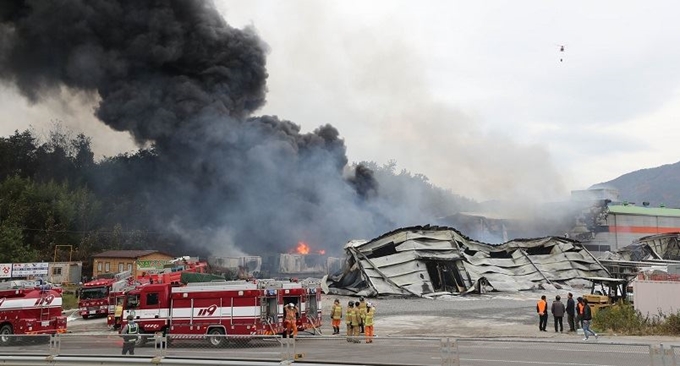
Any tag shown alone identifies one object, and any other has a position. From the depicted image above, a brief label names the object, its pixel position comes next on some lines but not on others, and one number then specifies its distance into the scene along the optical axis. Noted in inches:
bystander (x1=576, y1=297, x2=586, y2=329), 729.0
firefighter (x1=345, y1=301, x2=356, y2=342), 745.6
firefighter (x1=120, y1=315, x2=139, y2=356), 443.2
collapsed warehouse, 1443.2
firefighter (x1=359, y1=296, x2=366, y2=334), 740.0
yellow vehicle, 938.7
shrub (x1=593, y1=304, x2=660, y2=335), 750.5
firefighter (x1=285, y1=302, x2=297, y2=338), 683.3
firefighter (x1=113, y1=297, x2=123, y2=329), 938.0
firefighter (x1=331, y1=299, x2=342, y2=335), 810.8
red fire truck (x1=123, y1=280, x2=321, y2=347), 718.5
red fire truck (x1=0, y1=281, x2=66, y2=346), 833.5
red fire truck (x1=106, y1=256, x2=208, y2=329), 947.9
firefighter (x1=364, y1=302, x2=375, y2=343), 713.0
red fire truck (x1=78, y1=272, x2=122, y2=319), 1195.3
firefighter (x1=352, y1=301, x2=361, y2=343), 740.6
